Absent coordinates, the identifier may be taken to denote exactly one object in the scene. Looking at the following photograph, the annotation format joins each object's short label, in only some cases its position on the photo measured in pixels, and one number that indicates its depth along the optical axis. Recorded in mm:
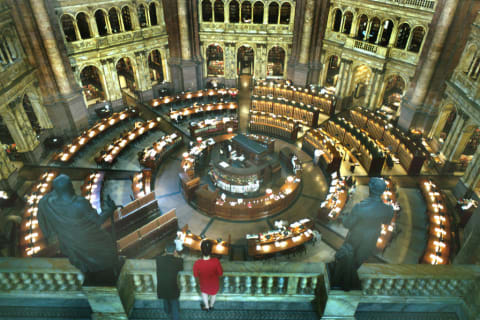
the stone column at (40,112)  24086
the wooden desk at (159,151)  22031
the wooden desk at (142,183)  19184
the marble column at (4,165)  19594
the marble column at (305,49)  28998
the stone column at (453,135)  21141
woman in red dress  6930
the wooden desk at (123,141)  22281
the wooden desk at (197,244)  15602
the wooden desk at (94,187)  18312
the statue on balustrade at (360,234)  6109
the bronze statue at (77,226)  5945
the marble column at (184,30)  28966
